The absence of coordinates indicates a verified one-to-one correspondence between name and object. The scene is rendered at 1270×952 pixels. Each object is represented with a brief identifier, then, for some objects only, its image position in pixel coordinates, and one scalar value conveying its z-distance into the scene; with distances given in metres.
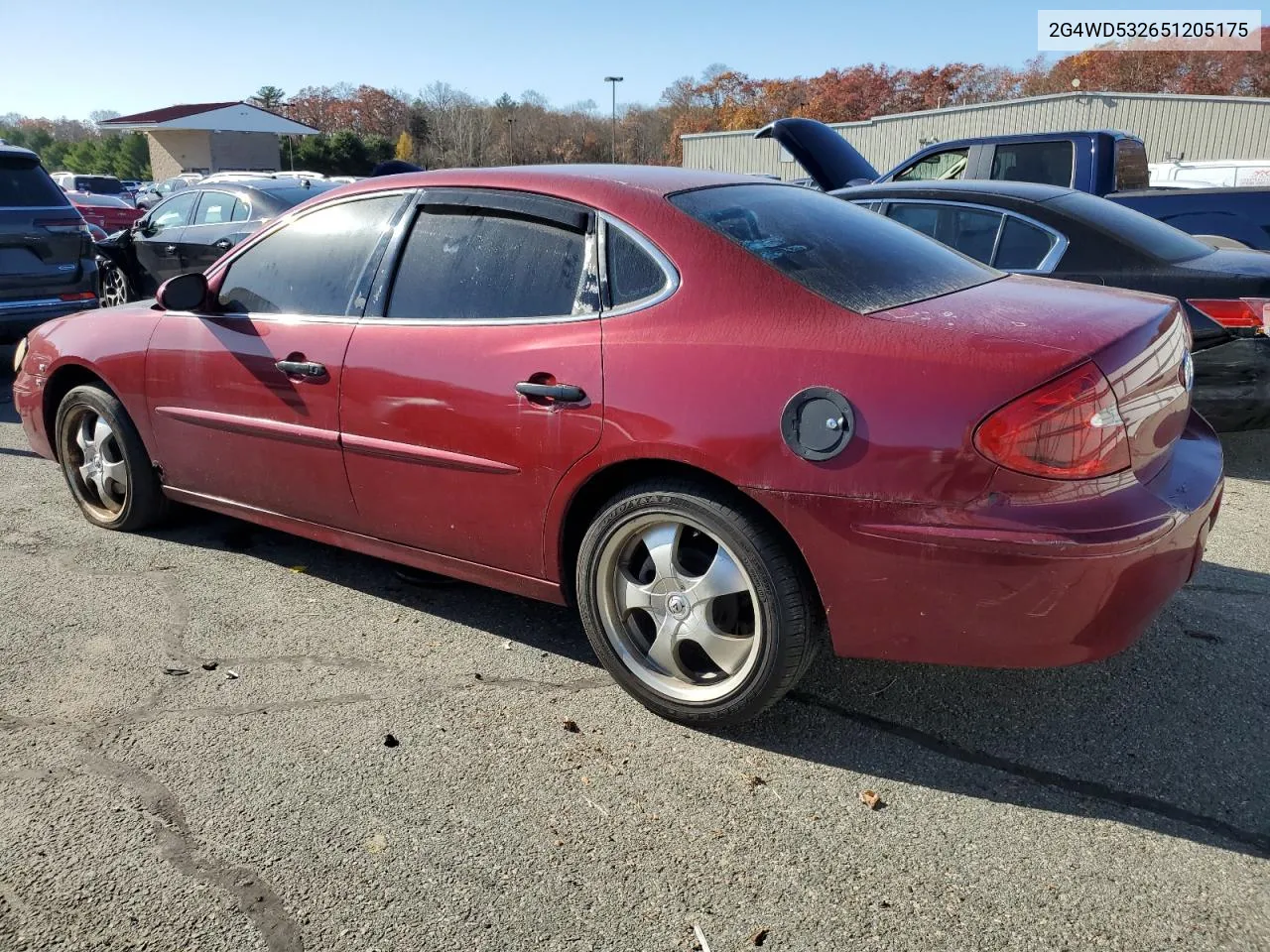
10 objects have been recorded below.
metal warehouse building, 35.81
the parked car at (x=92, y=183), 35.78
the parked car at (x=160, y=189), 25.31
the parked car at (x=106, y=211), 21.20
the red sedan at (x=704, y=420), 2.44
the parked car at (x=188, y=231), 9.33
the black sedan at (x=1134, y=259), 4.98
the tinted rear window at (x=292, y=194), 9.31
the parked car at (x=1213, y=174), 15.38
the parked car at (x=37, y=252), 8.09
